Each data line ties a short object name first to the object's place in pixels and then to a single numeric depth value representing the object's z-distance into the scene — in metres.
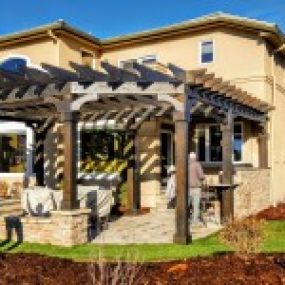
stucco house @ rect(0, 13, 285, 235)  14.01
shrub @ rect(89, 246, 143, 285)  4.46
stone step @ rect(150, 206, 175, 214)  12.50
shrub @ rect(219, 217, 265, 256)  5.61
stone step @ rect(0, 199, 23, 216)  11.83
